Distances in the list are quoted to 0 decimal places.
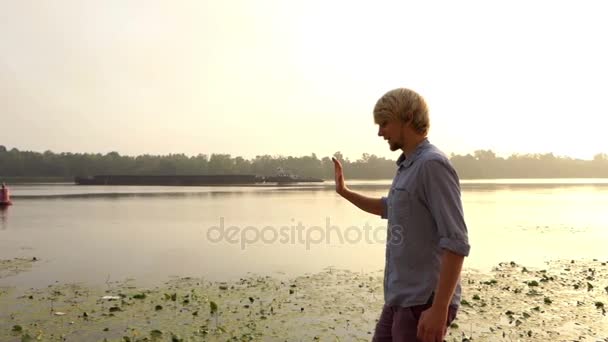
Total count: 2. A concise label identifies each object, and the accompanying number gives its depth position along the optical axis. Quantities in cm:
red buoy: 3512
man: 269
